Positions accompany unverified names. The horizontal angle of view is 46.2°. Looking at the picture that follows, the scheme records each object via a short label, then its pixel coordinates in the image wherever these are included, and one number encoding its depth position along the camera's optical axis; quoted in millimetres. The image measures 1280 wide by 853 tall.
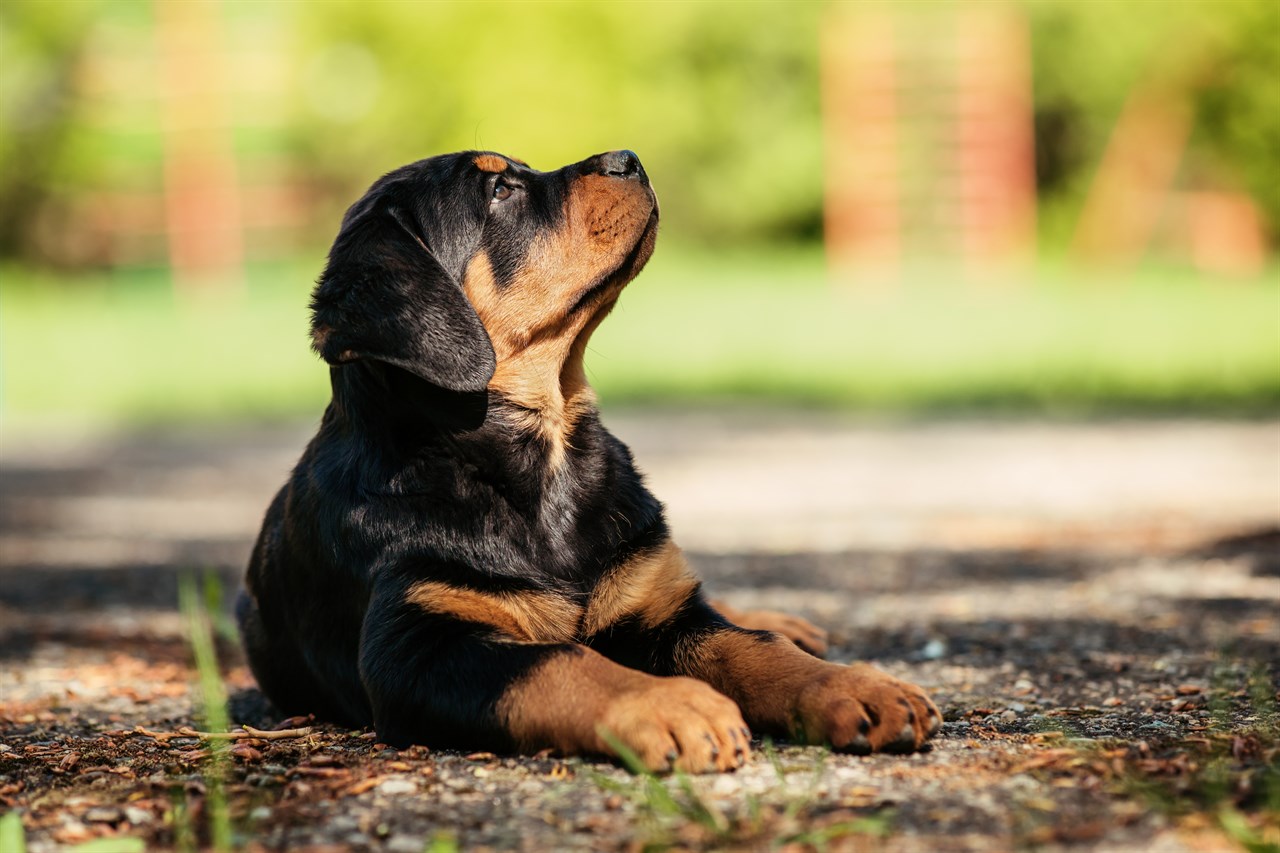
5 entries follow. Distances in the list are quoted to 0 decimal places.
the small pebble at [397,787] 2723
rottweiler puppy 2850
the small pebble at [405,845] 2438
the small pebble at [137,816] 2670
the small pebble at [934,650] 4168
